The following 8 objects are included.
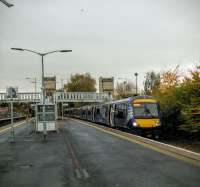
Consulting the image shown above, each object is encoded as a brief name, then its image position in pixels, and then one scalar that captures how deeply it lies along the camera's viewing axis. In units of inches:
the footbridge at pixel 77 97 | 3986.2
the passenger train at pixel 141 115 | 1071.0
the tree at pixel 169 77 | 2043.3
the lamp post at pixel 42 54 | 1287.6
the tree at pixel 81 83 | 5167.3
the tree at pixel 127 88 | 4157.5
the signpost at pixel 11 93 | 888.0
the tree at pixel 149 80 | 2833.2
